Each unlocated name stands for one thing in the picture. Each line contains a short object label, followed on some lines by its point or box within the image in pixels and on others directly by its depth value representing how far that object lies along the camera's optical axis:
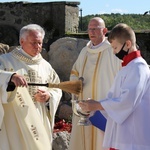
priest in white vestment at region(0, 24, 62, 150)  4.97
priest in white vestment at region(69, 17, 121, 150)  5.66
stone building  11.34
